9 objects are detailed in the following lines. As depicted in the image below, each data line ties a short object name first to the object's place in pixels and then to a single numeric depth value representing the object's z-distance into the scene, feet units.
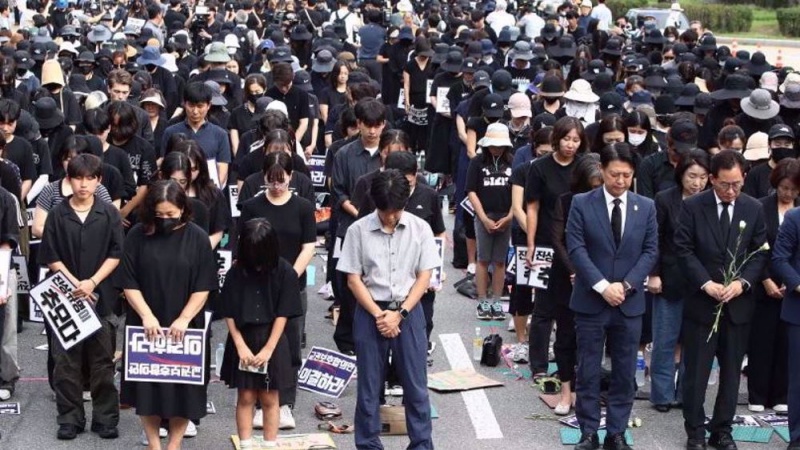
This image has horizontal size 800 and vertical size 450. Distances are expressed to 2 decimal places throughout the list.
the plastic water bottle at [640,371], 40.68
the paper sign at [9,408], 37.68
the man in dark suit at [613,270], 34.71
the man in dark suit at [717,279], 35.35
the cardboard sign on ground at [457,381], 39.73
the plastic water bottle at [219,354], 38.40
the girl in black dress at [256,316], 33.14
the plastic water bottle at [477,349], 42.78
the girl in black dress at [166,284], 33.12
